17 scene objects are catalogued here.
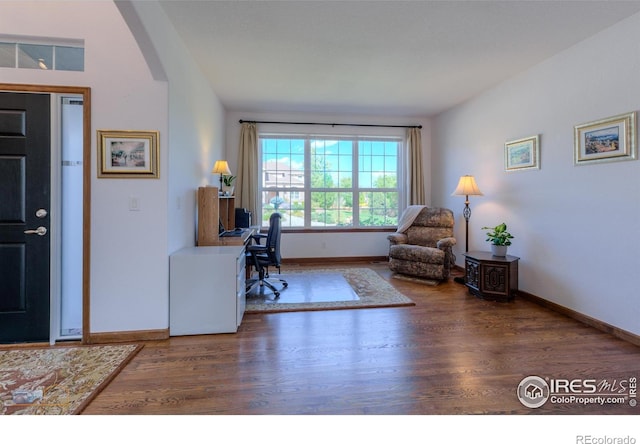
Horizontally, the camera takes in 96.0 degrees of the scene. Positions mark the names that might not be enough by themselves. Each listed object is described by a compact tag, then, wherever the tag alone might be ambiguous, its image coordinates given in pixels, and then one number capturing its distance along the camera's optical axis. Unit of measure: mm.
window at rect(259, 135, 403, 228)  5270
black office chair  3412
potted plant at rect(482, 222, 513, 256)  3449
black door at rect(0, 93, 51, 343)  2213
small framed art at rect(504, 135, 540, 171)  3244
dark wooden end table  3264
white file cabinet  2404
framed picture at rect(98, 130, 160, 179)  2285
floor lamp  4004
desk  3029
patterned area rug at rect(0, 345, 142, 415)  1566
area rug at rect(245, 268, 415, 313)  3051
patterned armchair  4043
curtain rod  5063
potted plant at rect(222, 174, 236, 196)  4094
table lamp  3670
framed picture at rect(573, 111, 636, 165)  2355
